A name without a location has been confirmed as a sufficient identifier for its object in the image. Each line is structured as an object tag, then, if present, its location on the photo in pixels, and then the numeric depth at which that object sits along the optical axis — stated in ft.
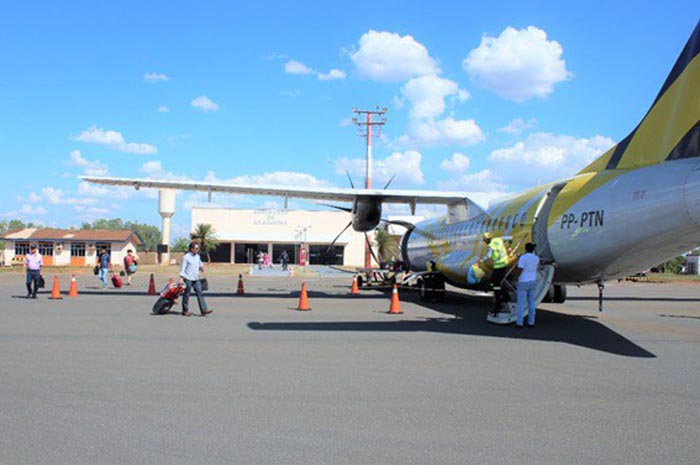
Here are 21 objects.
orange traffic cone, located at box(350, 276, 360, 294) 72.02
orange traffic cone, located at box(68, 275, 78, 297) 61.11
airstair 39.60
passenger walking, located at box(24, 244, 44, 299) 57.62
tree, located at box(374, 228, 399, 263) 200.32
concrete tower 221.66
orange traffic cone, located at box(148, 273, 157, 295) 65.93
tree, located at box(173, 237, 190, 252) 286.83
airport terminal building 242.78
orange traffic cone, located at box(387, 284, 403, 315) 47.67
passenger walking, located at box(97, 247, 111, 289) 79.30
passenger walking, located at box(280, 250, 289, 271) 180.96
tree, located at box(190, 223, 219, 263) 227.40
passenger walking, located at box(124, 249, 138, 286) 84.33
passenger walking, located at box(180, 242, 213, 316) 45.03
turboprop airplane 30.66
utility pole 141.16
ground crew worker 41.86
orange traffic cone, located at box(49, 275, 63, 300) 58.17
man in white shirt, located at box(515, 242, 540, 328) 37.96
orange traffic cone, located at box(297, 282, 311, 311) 49.52
